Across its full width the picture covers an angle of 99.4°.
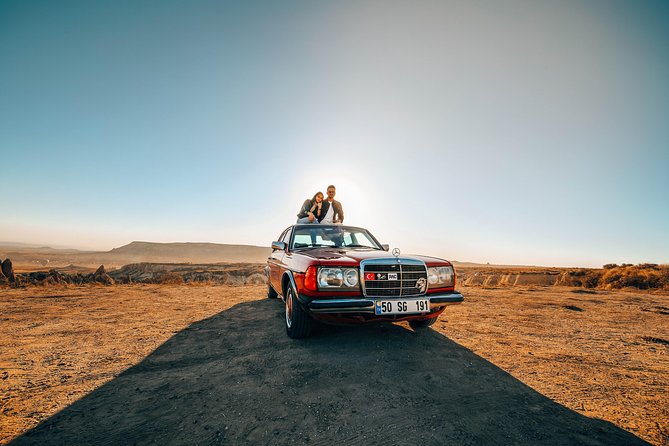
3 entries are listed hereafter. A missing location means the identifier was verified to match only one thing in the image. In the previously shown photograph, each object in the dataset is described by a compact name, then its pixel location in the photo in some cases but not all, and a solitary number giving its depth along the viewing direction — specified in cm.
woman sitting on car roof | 632
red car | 315
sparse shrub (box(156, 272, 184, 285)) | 1024
